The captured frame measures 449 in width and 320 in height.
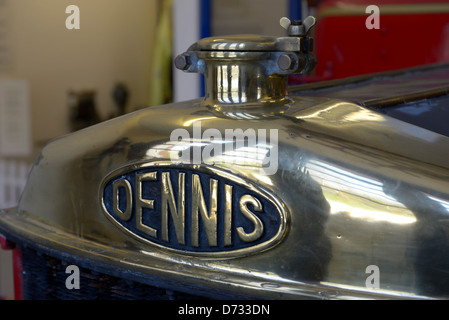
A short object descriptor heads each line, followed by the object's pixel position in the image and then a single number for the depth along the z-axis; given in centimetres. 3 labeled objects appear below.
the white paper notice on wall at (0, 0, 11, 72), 276
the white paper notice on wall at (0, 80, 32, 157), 292
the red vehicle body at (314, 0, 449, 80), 240
